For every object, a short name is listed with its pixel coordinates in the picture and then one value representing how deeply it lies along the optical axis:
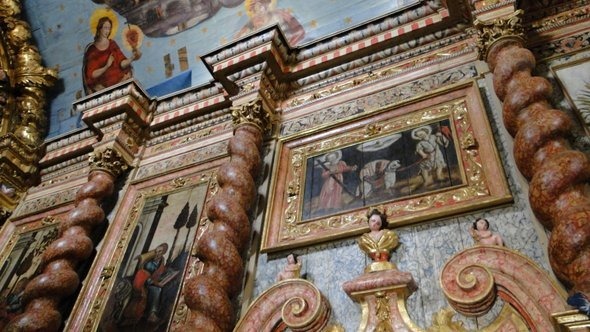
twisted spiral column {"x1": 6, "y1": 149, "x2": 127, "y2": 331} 4.48
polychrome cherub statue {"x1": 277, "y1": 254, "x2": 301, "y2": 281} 3.82
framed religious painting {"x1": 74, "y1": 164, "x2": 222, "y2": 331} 4.40
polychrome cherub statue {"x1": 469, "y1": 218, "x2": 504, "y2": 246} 3.28
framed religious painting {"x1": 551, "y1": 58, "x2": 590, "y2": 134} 3.80
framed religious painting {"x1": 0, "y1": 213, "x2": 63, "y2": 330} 5.43
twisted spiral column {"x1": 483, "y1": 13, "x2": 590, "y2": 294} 2.65
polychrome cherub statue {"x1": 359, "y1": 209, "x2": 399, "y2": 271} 3.59
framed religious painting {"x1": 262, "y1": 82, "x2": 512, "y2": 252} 3.77
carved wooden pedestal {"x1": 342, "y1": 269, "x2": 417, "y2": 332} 3.24
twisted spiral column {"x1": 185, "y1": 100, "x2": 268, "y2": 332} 3.55
